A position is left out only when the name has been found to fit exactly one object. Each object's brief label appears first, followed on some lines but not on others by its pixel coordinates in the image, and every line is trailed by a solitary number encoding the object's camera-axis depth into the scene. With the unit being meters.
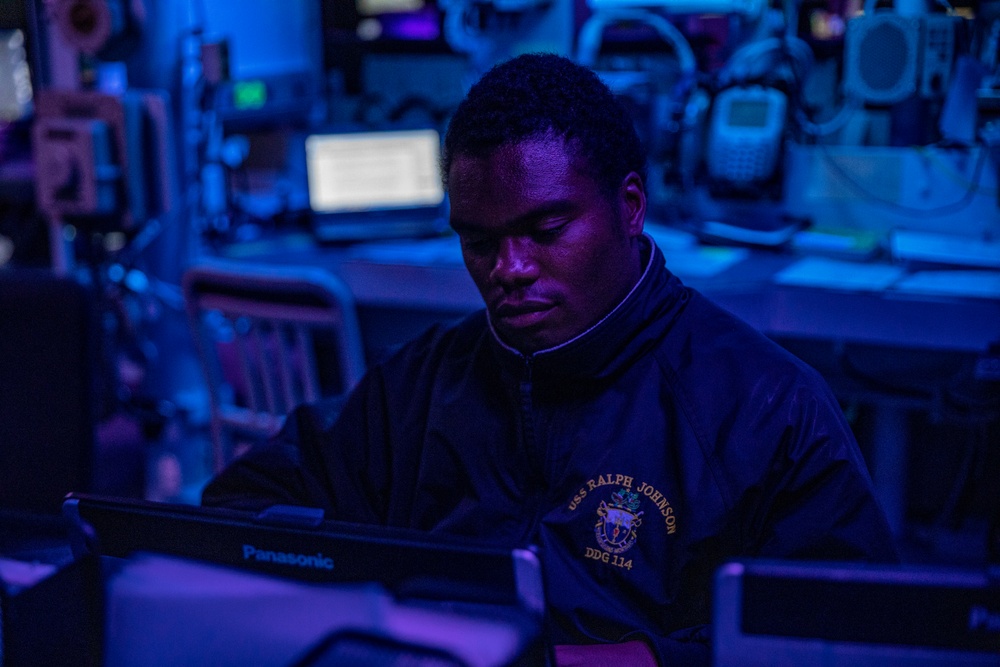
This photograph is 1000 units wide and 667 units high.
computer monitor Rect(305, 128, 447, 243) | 2.91
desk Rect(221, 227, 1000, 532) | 2.17
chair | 1.91
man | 0.96
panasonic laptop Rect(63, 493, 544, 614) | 0.57
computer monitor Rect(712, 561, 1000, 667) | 0.51
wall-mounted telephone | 2.68
